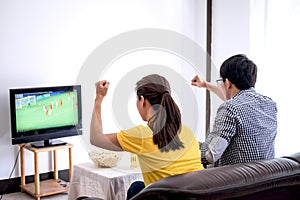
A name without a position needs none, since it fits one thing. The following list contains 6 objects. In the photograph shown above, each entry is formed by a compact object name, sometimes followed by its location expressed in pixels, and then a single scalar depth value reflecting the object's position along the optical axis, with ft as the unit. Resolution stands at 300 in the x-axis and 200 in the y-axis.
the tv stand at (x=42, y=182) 13.79
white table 10.02
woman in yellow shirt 7.30
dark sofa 5.35
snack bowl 10.78
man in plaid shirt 7.85
